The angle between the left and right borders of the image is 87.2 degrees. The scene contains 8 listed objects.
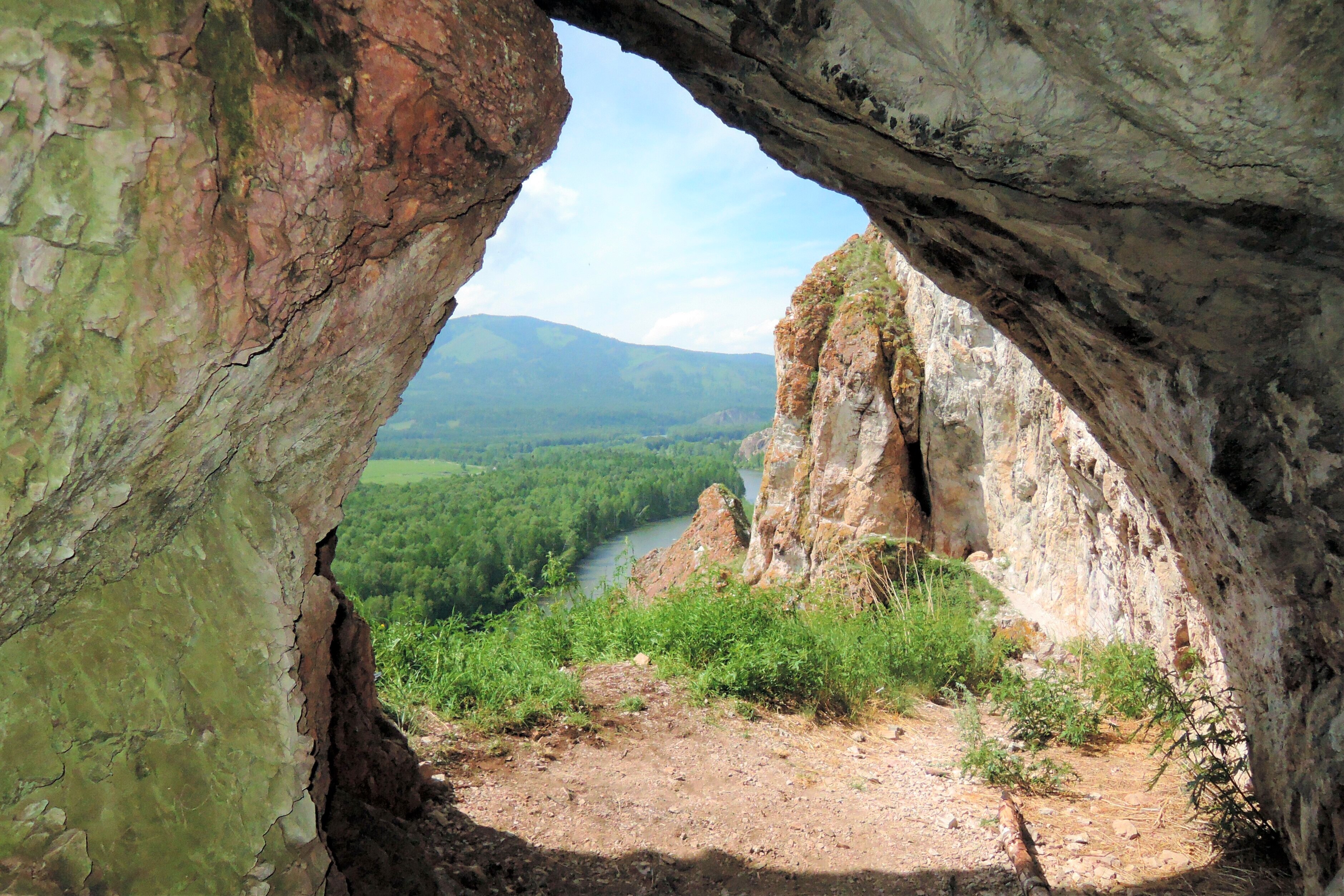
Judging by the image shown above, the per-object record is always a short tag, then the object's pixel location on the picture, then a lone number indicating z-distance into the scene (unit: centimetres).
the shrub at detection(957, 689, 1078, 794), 433
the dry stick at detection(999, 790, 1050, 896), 318
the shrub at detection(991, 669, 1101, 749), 495
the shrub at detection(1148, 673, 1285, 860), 308
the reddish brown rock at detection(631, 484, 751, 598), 1441
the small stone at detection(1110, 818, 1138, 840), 363
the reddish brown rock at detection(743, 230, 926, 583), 967
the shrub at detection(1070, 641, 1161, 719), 508
